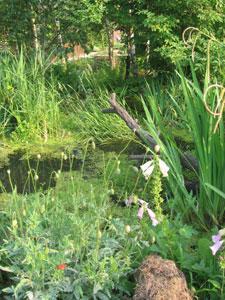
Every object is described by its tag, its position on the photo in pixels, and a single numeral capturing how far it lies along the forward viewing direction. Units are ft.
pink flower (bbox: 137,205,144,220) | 8.59
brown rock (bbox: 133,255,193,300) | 7.66
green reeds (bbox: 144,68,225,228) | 10.26
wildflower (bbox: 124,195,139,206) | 9.50
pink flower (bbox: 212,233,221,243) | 7.29
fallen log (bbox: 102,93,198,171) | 12.56
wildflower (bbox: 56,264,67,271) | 7.78
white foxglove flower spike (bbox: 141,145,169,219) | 8.29
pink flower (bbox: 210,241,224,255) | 7.29
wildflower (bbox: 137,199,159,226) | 8.39
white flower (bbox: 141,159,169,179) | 8.29
